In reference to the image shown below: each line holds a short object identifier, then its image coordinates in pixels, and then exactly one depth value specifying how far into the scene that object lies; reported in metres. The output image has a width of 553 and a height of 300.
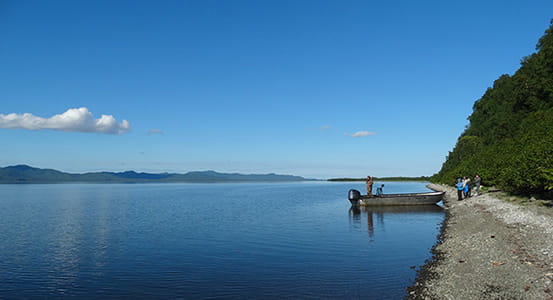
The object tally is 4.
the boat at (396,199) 51.56
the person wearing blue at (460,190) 48.69
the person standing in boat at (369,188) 52.52
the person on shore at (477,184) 48.91
